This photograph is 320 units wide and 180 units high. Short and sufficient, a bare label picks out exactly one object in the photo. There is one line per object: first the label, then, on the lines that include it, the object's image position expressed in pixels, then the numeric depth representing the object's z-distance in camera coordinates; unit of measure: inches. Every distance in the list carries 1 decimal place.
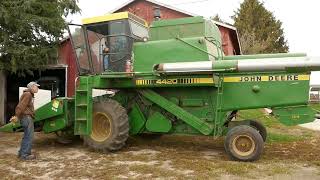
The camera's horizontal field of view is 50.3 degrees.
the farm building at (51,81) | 529.1
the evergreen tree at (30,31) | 421.1
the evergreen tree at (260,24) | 1259.2
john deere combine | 272.6
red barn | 703.6
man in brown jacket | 279.9
